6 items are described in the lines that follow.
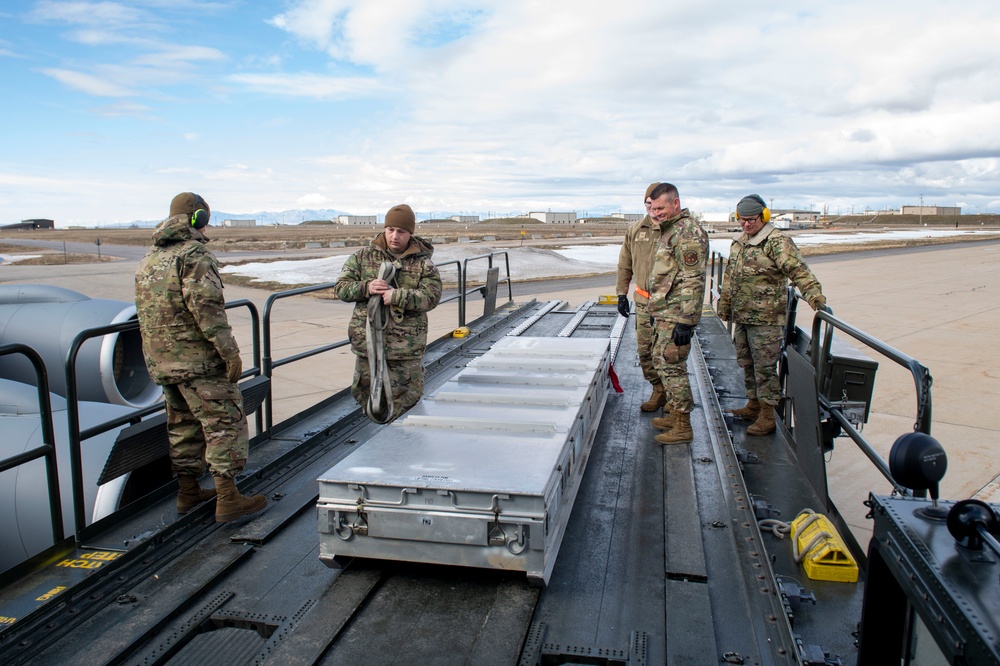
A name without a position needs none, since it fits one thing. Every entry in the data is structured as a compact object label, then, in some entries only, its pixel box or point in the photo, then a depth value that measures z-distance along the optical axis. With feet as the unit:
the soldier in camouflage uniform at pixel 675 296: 16.08
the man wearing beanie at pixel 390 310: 13.67
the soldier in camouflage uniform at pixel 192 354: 11.91
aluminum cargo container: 9.56
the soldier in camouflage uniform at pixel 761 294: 17.24
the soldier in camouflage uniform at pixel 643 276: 18.21
